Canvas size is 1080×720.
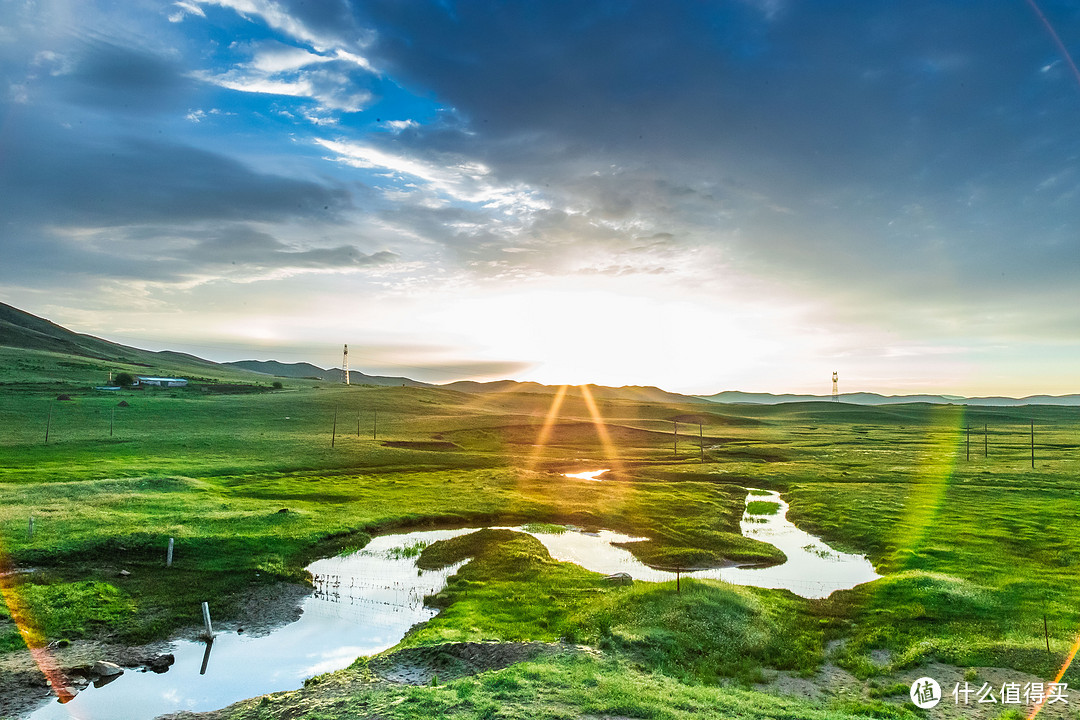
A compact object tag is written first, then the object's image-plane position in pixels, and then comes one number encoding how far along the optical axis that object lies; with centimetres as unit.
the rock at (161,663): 2200
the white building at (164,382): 15862
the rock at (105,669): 2108
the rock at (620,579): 3218
